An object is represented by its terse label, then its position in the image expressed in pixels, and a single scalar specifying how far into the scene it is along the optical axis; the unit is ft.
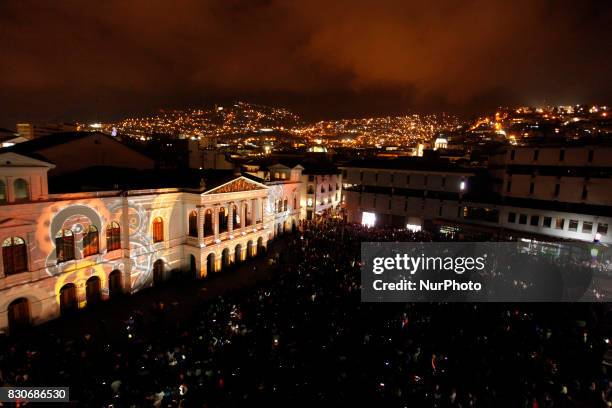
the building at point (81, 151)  83.46
